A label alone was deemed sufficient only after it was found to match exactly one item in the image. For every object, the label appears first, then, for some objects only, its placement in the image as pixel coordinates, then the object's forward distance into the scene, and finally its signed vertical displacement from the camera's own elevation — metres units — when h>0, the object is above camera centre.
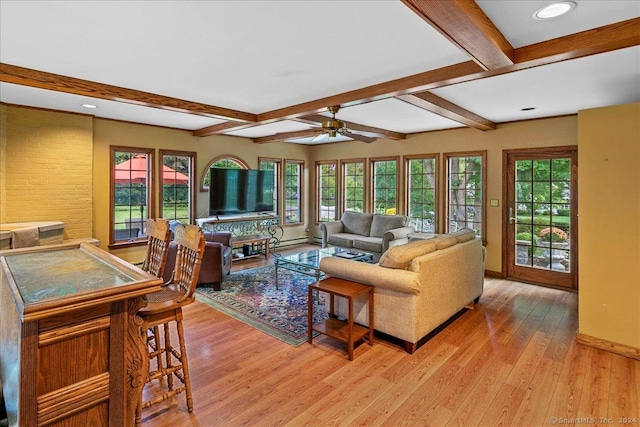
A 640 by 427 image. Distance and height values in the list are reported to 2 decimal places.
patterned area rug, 3.55 -1.14
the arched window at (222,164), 6.65 +0.99
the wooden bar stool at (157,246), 2.38 -0.25
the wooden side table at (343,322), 2.92 -1.01
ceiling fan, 3.81 +0.96
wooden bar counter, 1.19 -0.52
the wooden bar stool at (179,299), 1.99 -0.54
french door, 4.95 -0.08
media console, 6.30 -0.25
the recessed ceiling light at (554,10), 1.99 +1.22
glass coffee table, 4.55 -0.68
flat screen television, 6.38 +0.41
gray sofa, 6.07 -0.39
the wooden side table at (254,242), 6.25 -0.58
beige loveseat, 2.98 -0.68
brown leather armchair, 4.62 -0.73
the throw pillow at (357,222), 6.91 -0.23
